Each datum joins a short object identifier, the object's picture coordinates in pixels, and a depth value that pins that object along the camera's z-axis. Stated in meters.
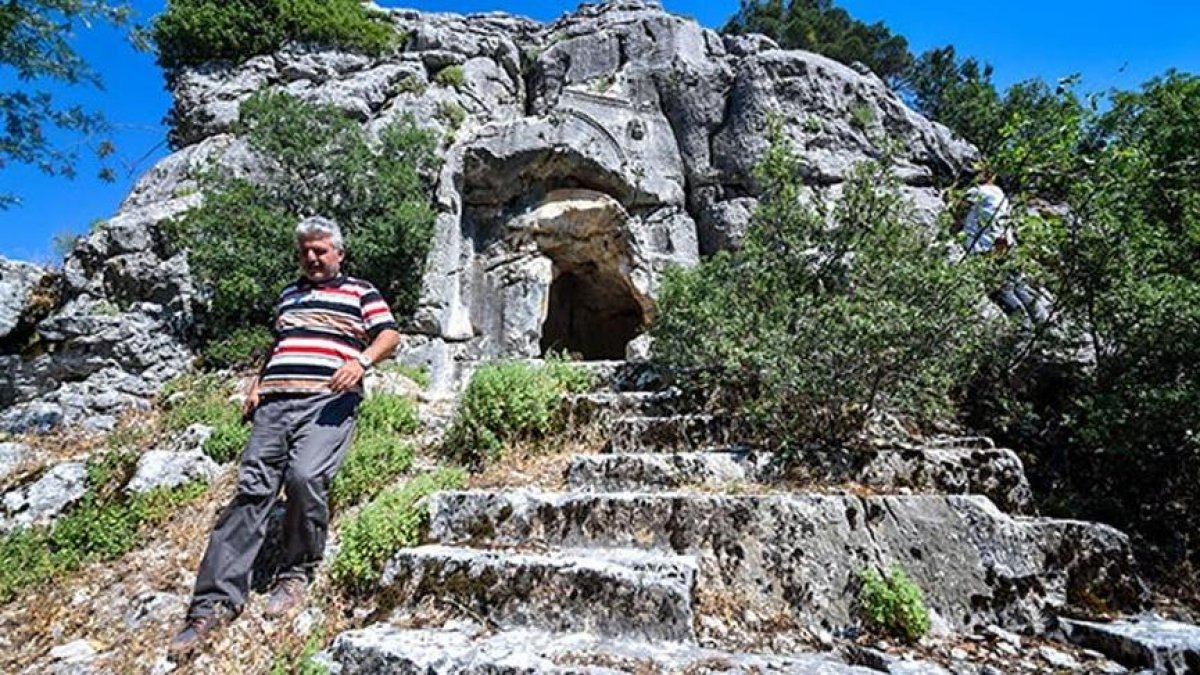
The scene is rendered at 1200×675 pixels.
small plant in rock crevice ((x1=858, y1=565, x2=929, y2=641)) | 2.80
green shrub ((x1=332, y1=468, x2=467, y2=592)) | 3.33
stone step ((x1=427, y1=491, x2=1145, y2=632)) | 3.05
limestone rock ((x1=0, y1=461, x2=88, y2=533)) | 4.64
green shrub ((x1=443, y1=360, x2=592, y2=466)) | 4.90
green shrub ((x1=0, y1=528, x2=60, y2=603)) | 3.78
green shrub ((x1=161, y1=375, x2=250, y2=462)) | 5.21
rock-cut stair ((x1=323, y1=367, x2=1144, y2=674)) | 2.61
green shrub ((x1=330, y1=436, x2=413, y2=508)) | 4.31
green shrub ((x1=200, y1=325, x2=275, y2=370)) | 8.96
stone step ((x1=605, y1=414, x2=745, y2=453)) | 4.75
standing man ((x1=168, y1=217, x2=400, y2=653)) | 3.18
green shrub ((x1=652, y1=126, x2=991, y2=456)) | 4.21
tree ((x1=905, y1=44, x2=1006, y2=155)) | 21.58
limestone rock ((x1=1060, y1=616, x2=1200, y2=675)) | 2.47
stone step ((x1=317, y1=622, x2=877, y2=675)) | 2.38
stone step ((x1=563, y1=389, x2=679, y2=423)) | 5.30
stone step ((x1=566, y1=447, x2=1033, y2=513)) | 3.85
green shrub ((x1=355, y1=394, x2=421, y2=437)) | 5.56
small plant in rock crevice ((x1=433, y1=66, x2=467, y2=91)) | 13.83
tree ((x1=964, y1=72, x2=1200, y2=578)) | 4.05
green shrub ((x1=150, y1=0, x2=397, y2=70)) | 13.78
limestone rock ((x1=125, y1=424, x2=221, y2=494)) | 4.74
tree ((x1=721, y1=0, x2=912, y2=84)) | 25.30
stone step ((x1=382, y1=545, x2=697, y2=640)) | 2.75
